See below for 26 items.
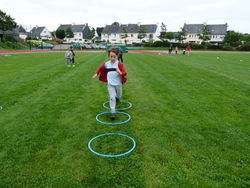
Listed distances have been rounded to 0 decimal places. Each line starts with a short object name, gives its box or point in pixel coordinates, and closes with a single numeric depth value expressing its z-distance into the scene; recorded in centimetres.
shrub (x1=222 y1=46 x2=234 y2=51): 5338
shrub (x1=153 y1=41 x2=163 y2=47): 6029
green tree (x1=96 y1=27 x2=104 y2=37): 14025
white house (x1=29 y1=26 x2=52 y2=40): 9616
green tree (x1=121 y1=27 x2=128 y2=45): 8288
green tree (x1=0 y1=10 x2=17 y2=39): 4790
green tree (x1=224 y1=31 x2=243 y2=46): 6881
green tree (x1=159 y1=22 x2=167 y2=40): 8351
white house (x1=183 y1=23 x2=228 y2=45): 8919
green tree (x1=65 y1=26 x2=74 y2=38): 8319
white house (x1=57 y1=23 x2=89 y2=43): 10281
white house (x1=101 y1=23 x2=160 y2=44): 8469
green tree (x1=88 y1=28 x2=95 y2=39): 10204
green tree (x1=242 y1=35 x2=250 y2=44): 6581
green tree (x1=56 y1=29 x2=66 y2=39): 8488
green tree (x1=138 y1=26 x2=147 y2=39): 7731
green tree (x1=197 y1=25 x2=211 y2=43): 6139
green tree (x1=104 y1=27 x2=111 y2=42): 8998
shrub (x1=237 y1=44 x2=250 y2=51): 5181
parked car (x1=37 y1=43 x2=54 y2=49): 5184
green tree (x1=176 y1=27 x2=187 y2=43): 7394
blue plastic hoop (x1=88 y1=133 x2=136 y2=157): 354
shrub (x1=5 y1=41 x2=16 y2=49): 4514
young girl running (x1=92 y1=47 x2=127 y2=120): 521
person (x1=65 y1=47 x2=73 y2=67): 1515
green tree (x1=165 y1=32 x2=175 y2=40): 8019
